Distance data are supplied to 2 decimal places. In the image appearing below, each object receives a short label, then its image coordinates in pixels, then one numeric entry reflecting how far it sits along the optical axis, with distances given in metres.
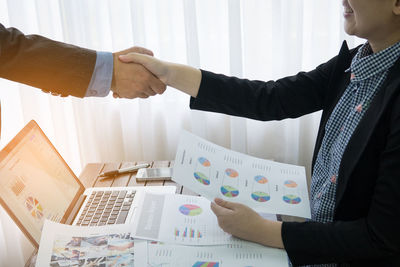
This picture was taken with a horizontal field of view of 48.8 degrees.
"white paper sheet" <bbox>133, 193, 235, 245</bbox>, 1.02
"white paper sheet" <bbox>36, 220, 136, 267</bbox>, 0.96
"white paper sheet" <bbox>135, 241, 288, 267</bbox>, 0.93
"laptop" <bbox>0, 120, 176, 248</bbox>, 1.02
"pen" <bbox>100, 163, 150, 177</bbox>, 1.43
